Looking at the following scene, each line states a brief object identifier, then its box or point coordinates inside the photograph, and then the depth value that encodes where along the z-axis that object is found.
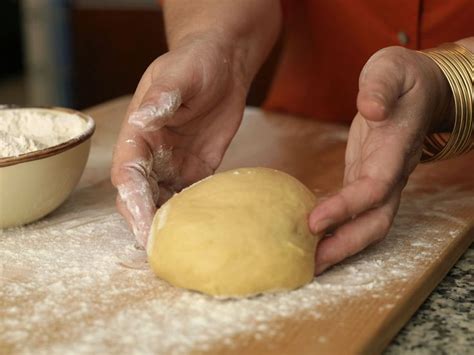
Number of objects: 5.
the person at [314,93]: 0.78
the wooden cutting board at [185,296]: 0.70
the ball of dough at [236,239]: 0.74
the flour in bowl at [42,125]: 0.91
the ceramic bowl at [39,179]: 0.83
